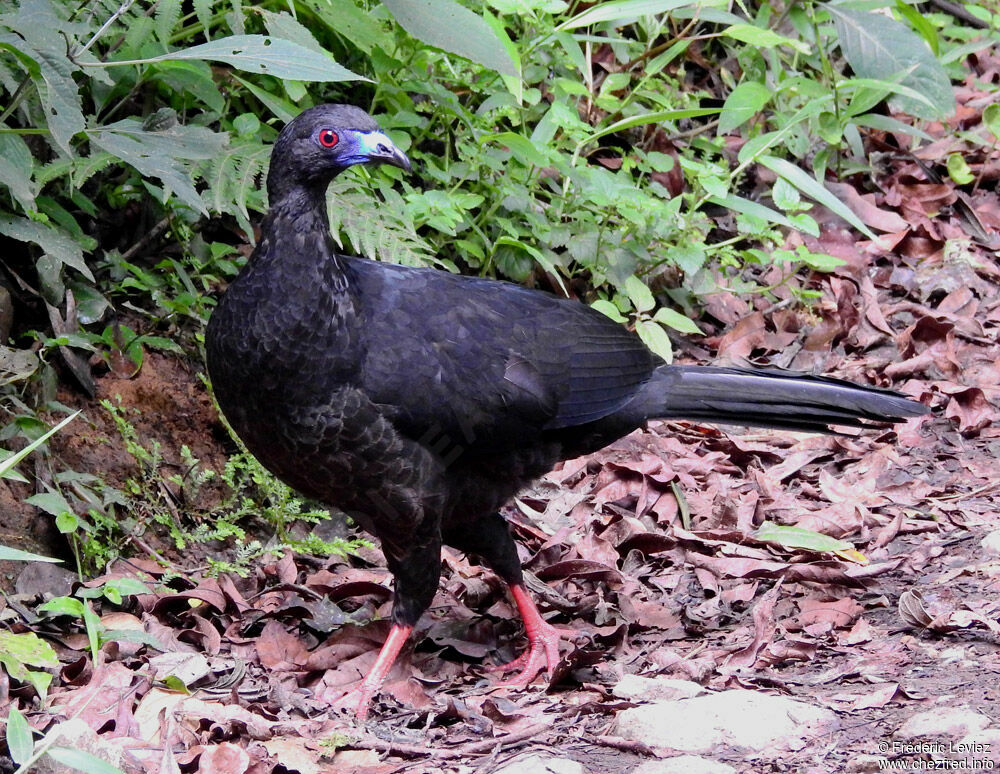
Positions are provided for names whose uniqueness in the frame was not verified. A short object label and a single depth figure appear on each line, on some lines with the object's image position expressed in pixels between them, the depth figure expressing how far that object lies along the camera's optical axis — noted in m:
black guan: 7.02
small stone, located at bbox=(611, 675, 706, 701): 6.57
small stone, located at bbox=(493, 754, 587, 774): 5.62
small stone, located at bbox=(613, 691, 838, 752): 5.75
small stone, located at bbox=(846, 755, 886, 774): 5.23
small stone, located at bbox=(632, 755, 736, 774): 5.37
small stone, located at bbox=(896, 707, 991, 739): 5.45
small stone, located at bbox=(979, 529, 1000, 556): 8.37
